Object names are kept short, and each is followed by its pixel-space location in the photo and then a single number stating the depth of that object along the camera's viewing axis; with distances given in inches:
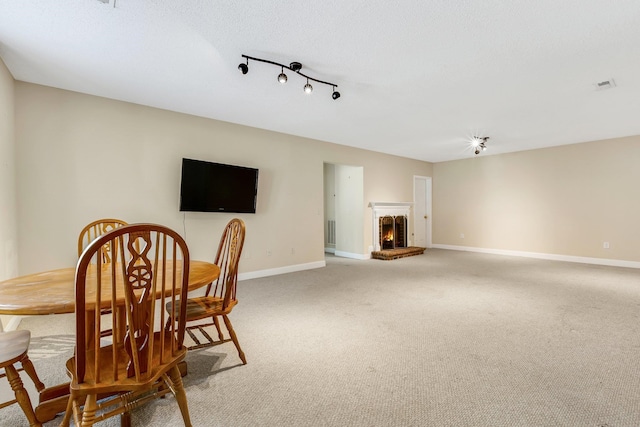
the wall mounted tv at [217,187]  151.9
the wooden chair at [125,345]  42.1
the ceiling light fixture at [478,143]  212.4
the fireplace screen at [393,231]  271.9
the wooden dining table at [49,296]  46.6
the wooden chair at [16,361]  51.2
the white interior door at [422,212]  313.9
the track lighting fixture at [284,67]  100.2
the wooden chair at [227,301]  74.7
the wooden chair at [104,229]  99.7
